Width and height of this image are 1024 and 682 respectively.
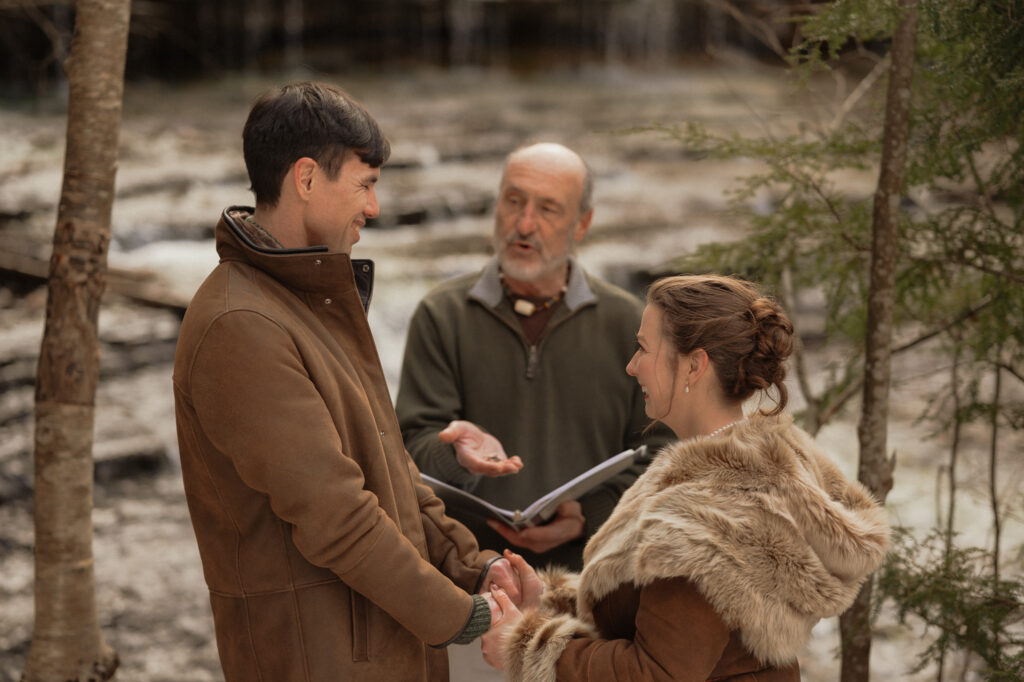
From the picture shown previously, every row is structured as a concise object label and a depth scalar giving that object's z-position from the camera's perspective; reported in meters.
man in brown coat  5.89
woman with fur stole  5.88
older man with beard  6.80
